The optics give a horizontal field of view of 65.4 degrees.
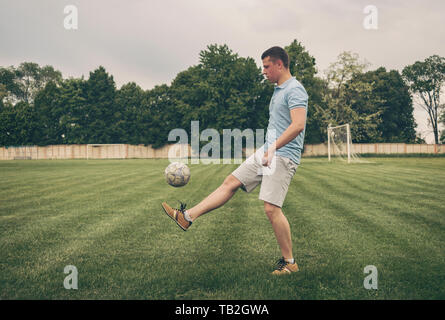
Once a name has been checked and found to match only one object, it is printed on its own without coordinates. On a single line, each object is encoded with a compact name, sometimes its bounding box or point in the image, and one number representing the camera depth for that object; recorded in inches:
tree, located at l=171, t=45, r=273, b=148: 2073.1
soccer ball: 240.5
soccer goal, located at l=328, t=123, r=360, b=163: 1504.2
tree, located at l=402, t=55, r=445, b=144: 2490.2
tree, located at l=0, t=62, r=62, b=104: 2768.2
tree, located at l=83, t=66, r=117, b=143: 2410.2
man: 147.4
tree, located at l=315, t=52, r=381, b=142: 2015.3
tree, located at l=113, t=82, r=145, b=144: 2375.7
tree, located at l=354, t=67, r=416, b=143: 2342.5
